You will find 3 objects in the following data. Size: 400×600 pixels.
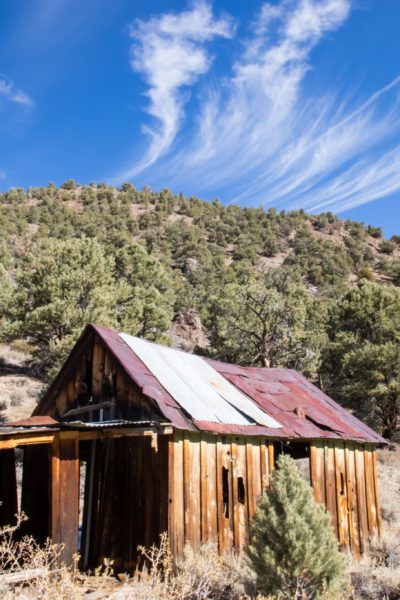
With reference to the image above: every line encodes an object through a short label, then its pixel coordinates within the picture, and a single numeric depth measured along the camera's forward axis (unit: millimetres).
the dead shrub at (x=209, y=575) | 7950
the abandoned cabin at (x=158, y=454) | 8961
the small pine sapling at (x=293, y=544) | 7266
